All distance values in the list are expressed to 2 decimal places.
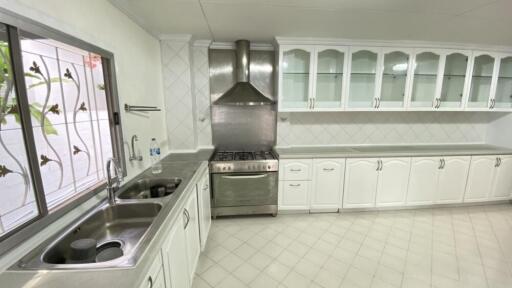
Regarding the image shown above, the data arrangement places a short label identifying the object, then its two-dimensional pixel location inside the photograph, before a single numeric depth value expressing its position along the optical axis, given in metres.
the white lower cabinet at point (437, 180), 2.80
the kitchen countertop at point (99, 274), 0.73
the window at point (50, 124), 0.92
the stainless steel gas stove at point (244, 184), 2.53
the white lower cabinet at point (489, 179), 2.87
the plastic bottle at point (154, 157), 2.04
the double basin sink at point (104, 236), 0.84
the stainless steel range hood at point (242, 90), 2.58
